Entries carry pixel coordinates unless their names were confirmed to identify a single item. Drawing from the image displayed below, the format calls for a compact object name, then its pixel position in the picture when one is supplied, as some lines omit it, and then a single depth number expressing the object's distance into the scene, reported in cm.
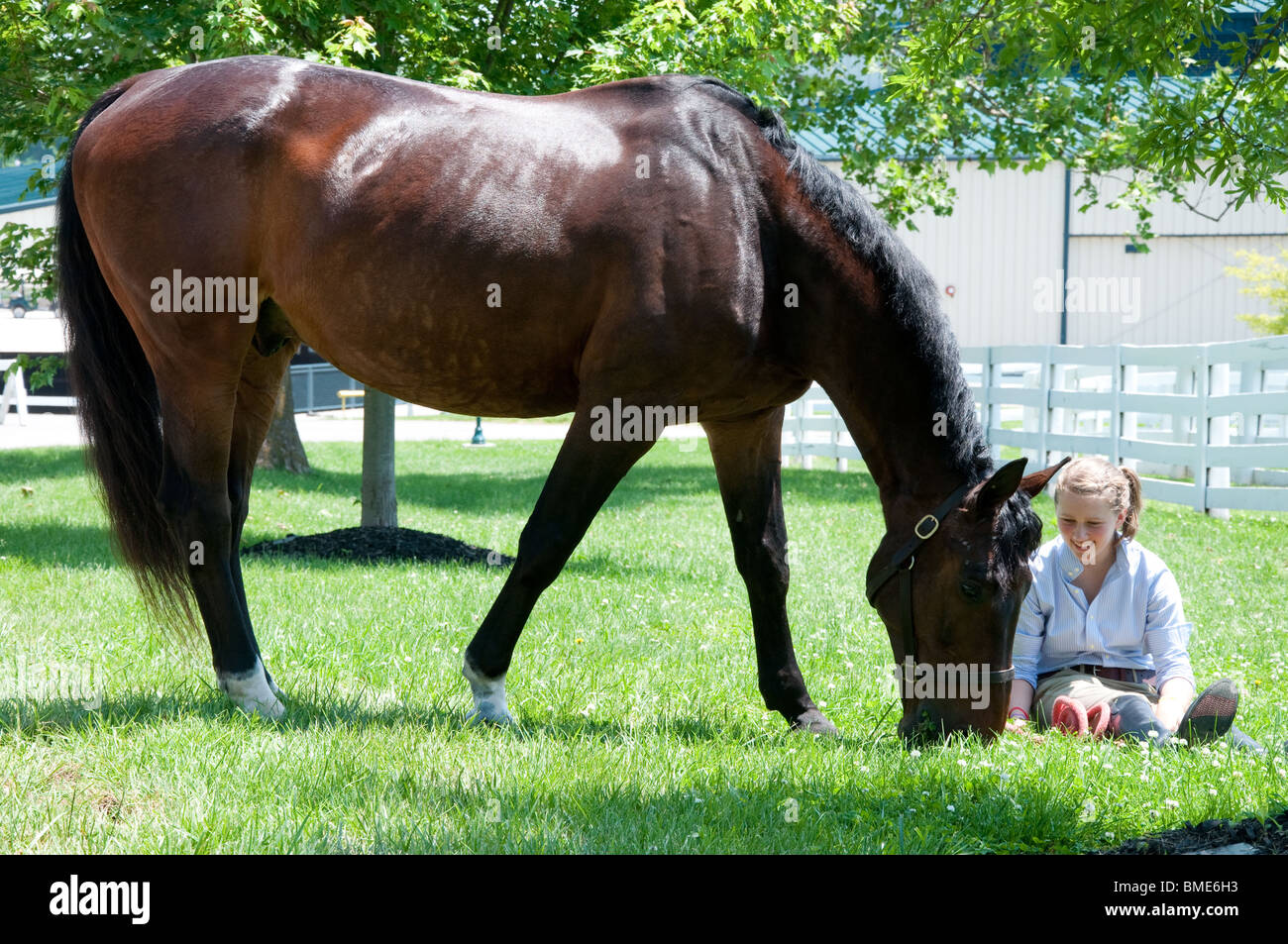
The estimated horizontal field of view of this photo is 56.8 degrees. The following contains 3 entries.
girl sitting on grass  433
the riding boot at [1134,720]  424
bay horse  388
